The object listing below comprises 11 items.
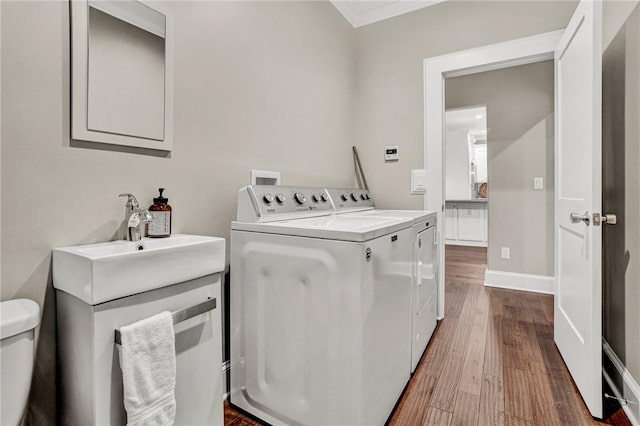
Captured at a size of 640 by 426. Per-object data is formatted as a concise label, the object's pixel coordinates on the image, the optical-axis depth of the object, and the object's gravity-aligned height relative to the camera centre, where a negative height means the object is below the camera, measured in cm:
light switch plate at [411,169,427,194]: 255 +26
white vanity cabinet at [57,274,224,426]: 90 -44
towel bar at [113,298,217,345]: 105 -33
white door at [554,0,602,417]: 140 +8
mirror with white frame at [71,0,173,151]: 108 +51
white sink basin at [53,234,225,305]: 88 -16
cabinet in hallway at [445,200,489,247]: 598 -15
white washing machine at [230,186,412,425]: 114 -39
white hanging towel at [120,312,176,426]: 91 -46
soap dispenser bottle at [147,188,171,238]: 127 -2
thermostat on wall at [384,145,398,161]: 271 +51
